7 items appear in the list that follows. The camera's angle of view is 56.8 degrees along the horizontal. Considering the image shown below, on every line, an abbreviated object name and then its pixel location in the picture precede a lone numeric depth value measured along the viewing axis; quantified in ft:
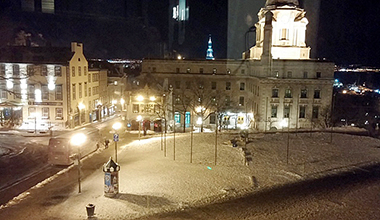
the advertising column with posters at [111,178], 56.44
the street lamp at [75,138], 71.41
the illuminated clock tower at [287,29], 180.55
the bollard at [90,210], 47.49
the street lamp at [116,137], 71.77
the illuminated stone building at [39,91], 137.40
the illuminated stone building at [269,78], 156.35
